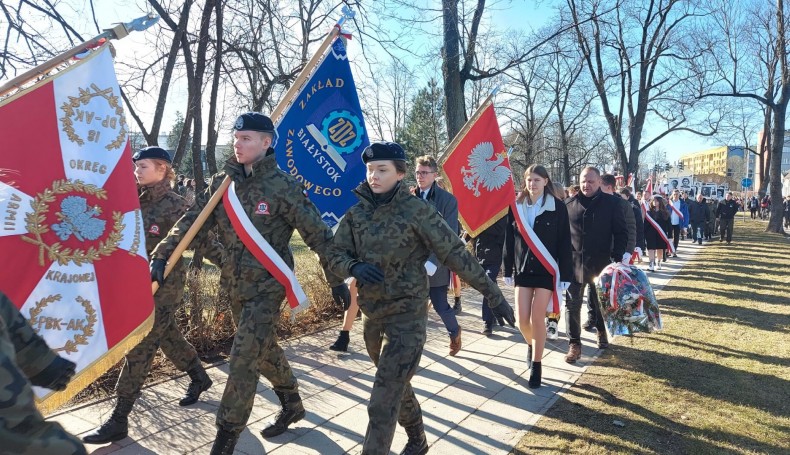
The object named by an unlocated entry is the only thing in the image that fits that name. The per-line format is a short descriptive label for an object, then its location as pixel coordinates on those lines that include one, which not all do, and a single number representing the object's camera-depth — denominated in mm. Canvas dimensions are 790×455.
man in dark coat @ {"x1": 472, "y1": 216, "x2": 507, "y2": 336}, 7660
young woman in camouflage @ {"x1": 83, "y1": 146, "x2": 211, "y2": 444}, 3961
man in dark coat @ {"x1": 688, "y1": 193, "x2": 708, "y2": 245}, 21578
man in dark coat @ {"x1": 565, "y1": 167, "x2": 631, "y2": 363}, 6309
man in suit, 5867
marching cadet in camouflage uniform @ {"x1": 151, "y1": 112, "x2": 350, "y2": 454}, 3521
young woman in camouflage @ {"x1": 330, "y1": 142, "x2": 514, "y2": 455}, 3176
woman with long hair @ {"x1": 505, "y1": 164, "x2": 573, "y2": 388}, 5230
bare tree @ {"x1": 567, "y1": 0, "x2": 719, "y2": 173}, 24719
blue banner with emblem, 5227
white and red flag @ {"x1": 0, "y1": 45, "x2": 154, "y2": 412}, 3012
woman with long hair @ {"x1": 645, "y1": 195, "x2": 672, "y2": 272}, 13495
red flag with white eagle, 7648
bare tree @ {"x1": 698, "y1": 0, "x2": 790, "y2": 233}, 24141
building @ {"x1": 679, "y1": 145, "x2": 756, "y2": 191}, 69875
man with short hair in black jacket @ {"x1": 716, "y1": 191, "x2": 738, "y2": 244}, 21078
